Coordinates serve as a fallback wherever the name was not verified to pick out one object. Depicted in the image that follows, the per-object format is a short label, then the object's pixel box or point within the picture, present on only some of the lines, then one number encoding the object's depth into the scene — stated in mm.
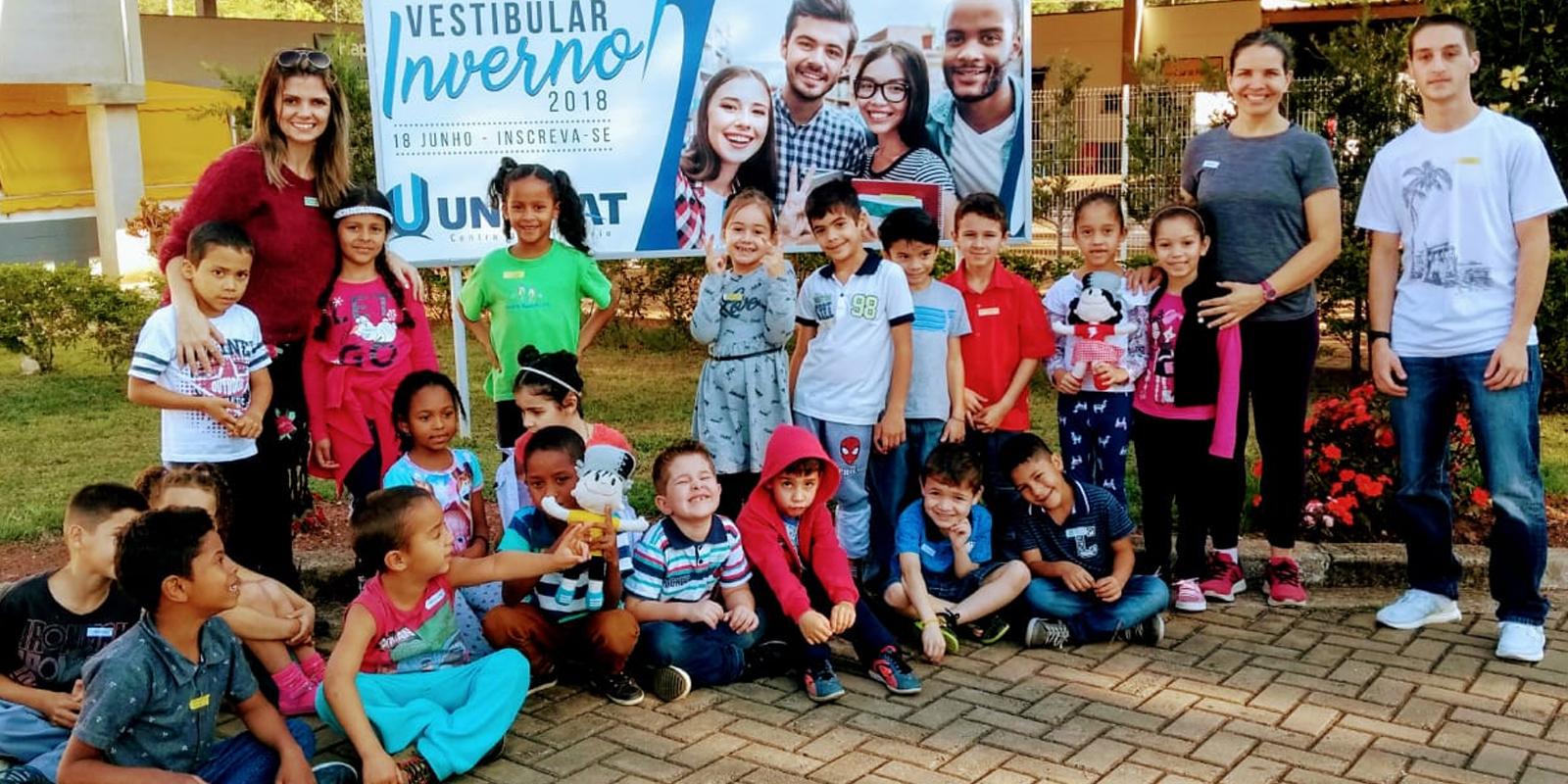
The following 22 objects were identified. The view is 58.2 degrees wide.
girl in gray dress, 4863
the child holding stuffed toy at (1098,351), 4934
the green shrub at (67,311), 10141
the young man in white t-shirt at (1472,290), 4336
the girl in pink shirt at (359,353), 4629
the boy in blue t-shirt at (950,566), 4625
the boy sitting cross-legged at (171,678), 3168
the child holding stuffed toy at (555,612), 4184
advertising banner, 6469
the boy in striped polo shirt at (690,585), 4258
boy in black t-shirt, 3609
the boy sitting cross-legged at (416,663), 3617
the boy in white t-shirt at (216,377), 4254
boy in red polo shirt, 5055
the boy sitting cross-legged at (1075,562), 4645
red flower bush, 5453
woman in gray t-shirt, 4695
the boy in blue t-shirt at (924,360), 5012
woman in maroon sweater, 4496
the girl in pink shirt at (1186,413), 4785
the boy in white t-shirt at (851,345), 4895
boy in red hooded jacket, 4273
